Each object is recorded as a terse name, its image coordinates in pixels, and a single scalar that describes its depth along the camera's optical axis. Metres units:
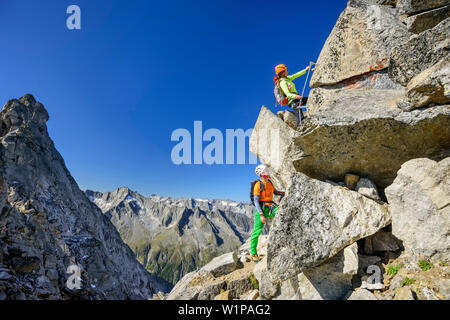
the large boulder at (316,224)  6.98
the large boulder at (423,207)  5.50
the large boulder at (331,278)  6.88
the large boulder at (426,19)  8.27
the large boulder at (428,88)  5.66
